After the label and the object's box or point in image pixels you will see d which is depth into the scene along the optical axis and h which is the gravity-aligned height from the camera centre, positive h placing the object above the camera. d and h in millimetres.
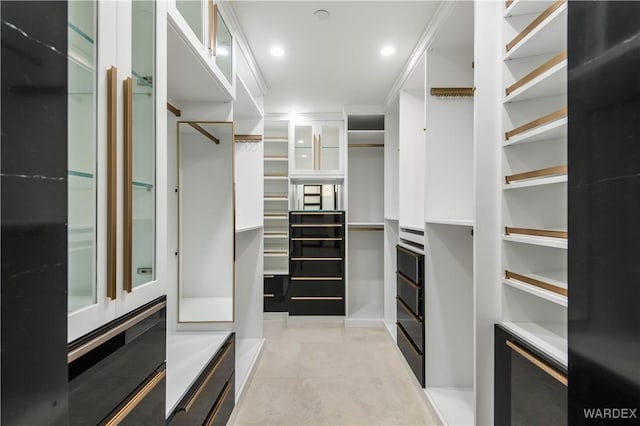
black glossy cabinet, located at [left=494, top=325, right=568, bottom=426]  1123 -650
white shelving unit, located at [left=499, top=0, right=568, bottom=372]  1356 +125
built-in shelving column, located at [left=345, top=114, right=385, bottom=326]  4281 +2
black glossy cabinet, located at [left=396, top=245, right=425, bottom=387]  2453 -767
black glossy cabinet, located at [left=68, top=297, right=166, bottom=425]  776 -432
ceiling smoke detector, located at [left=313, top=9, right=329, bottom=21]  2098 +1278
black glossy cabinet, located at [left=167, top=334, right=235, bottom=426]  1376 -881
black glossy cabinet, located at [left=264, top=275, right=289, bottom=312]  4164 -983
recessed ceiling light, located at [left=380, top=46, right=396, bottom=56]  2594 +1293
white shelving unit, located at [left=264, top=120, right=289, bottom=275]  4285 +143
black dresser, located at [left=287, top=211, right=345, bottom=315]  4027 -592
